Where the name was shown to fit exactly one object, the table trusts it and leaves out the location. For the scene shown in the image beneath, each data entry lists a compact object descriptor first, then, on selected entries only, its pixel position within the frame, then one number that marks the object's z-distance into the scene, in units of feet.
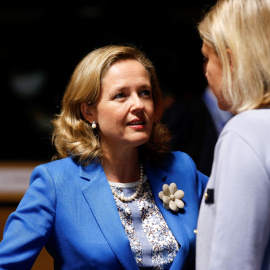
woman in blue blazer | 11.10
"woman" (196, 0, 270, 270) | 10.26
